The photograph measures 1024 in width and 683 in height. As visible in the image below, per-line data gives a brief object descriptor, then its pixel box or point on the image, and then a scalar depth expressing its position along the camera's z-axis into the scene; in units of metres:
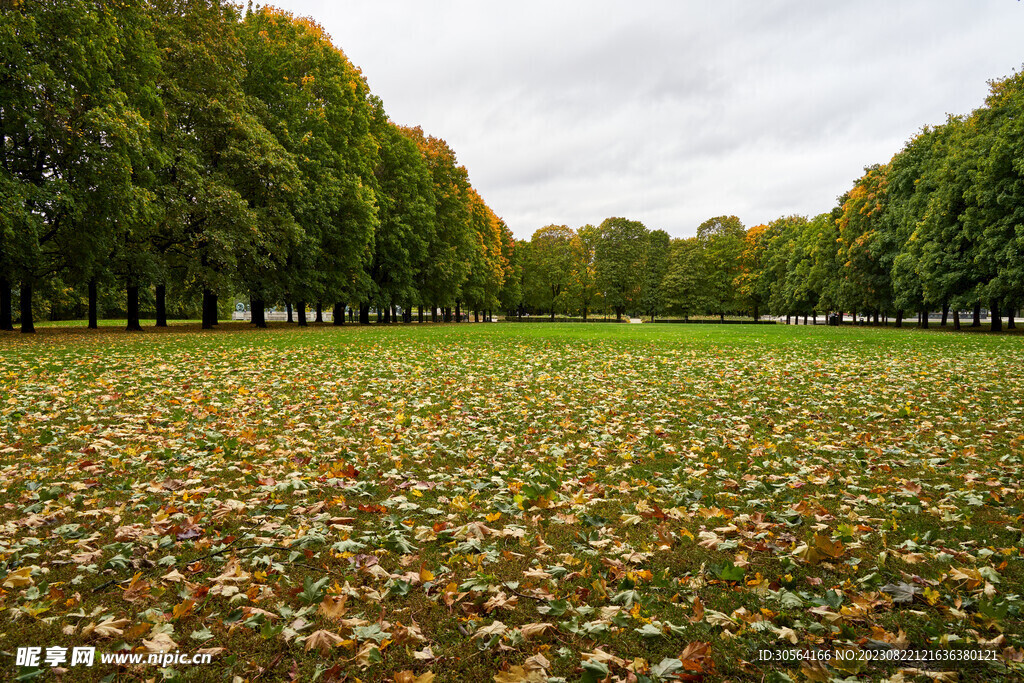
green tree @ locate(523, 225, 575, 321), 87.00
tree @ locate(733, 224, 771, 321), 81.78
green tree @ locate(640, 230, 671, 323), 87.62
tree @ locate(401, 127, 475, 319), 48.75
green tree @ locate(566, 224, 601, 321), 88.19
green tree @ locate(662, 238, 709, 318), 84.56
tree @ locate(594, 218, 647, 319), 86.12
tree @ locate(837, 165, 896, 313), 44.81
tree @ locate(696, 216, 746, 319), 85.06
